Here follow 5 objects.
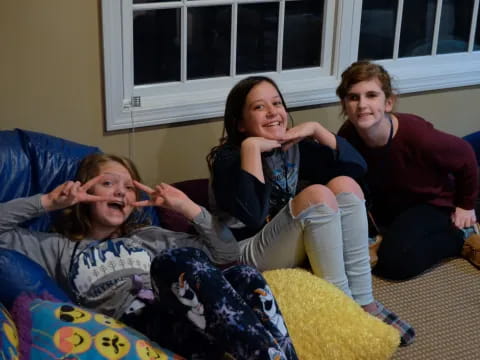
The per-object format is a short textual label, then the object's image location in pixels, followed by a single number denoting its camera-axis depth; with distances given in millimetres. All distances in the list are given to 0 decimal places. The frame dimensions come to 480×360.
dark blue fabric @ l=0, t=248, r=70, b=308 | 1823
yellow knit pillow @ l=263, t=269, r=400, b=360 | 1975
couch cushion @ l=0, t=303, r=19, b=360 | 1518
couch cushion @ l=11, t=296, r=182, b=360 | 1623
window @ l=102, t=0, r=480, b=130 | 2611
